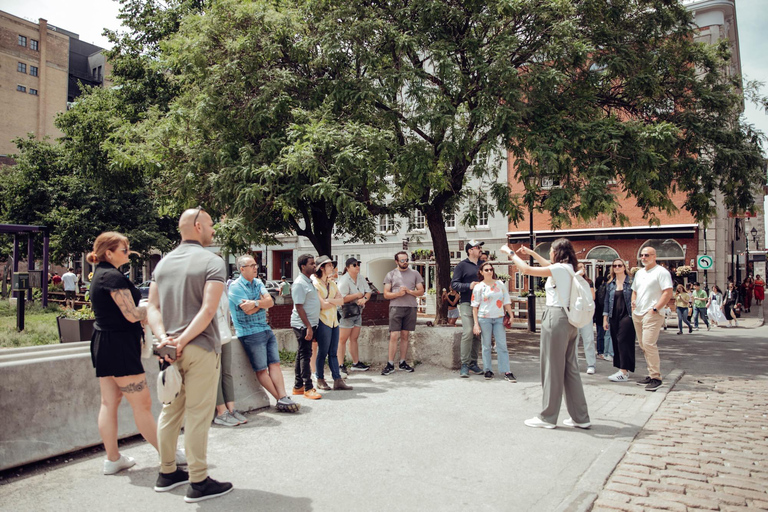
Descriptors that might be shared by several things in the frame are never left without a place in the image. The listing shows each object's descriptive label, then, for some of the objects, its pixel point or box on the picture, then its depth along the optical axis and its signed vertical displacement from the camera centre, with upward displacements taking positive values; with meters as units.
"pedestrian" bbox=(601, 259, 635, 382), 8.74 -0.69
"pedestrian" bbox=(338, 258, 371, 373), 8.91 -0.41
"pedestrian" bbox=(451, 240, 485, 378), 8.90 -0.40
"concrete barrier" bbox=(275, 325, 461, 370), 9.43 -1.11
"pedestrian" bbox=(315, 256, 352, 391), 7.73 -0.63
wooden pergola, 15.12 +1.15
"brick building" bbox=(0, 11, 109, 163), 63.97 +23.32
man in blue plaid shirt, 6.53 -0.60
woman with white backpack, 5.83 -0.75
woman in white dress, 20.45 -1.14
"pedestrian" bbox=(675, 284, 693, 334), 16.88 -0.87
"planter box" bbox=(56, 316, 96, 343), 9.99 -0.86
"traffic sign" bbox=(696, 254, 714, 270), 21.95 +0.59
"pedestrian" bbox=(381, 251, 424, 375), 9.12 -0.40
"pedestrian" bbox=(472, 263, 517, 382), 8.54 -0.57
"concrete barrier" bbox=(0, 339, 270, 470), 4.55 -1.04
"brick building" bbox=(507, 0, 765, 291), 27.56 +2.10
